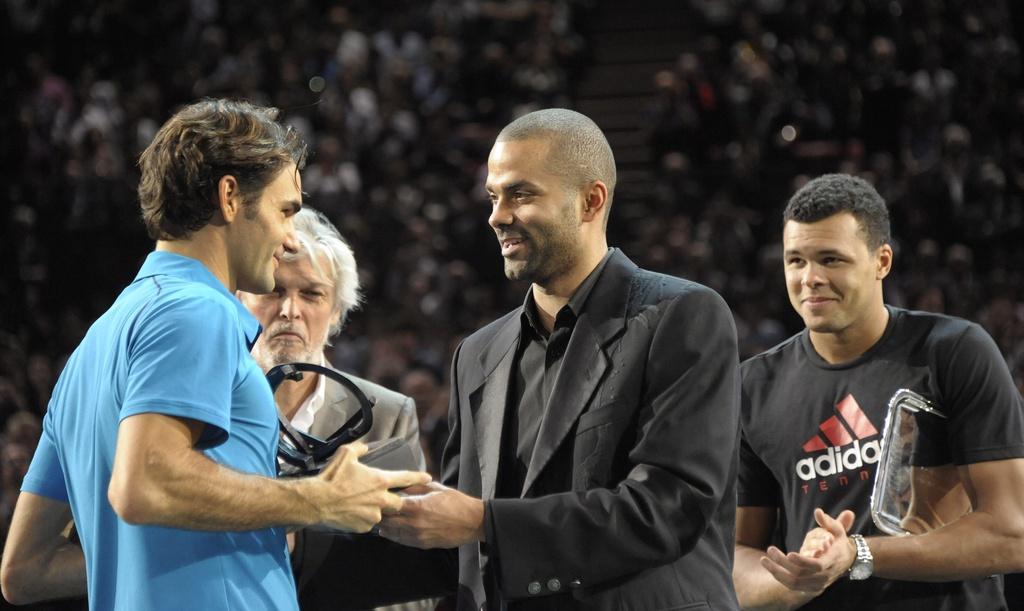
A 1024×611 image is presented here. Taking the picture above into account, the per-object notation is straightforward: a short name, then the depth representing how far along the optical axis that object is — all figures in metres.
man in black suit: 5.13
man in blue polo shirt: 4.34
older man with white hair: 7.43
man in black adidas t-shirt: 6.43
